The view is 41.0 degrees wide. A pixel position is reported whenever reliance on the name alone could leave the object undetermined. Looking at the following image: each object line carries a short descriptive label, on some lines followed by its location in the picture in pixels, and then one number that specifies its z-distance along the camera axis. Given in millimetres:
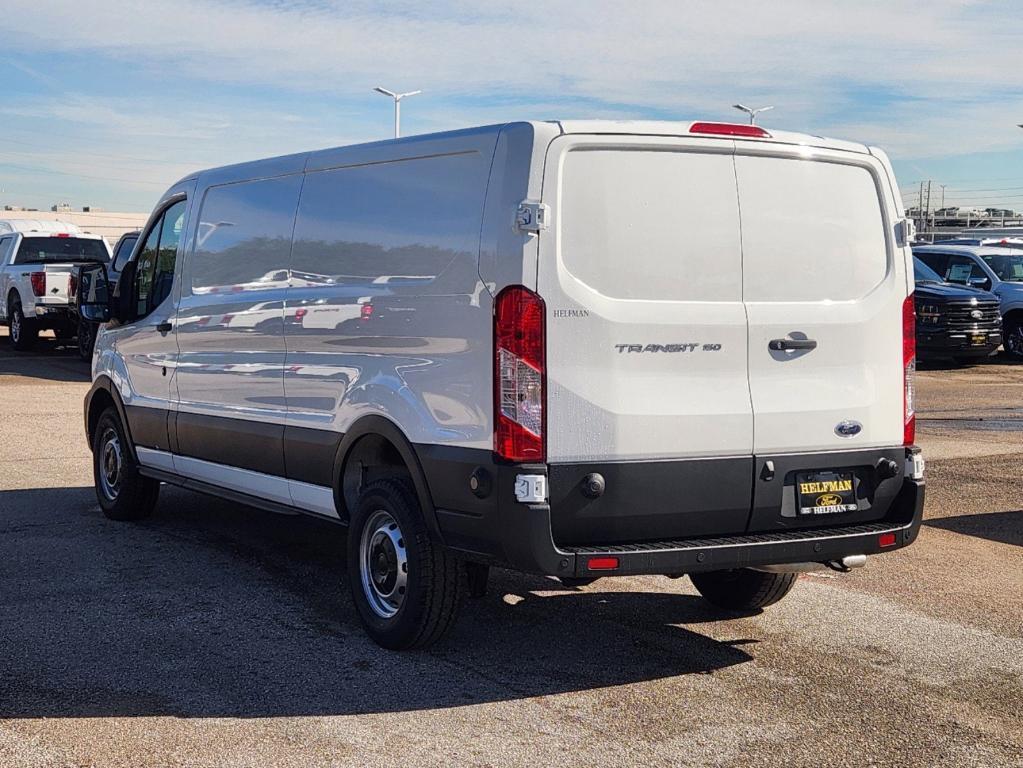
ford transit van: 5312
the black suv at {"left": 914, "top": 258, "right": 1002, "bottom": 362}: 22250
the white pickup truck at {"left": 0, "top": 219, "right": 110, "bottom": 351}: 22891
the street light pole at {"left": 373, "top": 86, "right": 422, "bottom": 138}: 60738
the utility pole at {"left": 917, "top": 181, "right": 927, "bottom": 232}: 76125
